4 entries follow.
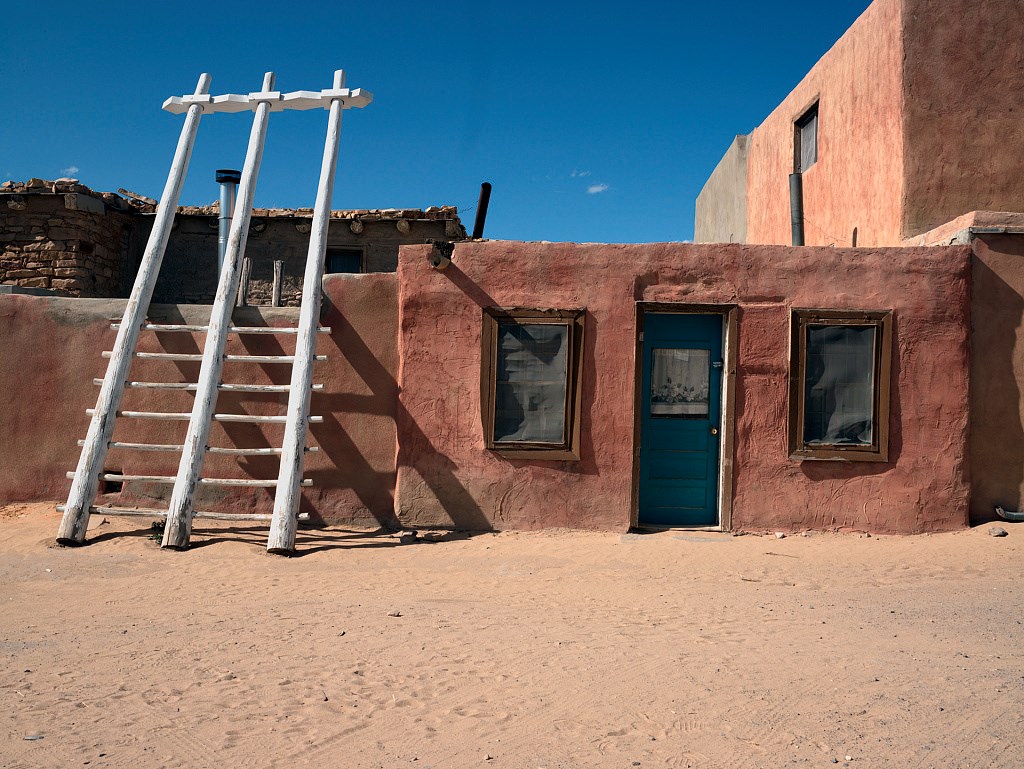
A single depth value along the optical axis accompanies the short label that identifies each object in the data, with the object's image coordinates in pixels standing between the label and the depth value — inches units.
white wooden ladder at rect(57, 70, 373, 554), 248.1
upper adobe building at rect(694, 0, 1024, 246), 312.3
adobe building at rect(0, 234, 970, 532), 279.7
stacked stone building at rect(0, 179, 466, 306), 469.4
